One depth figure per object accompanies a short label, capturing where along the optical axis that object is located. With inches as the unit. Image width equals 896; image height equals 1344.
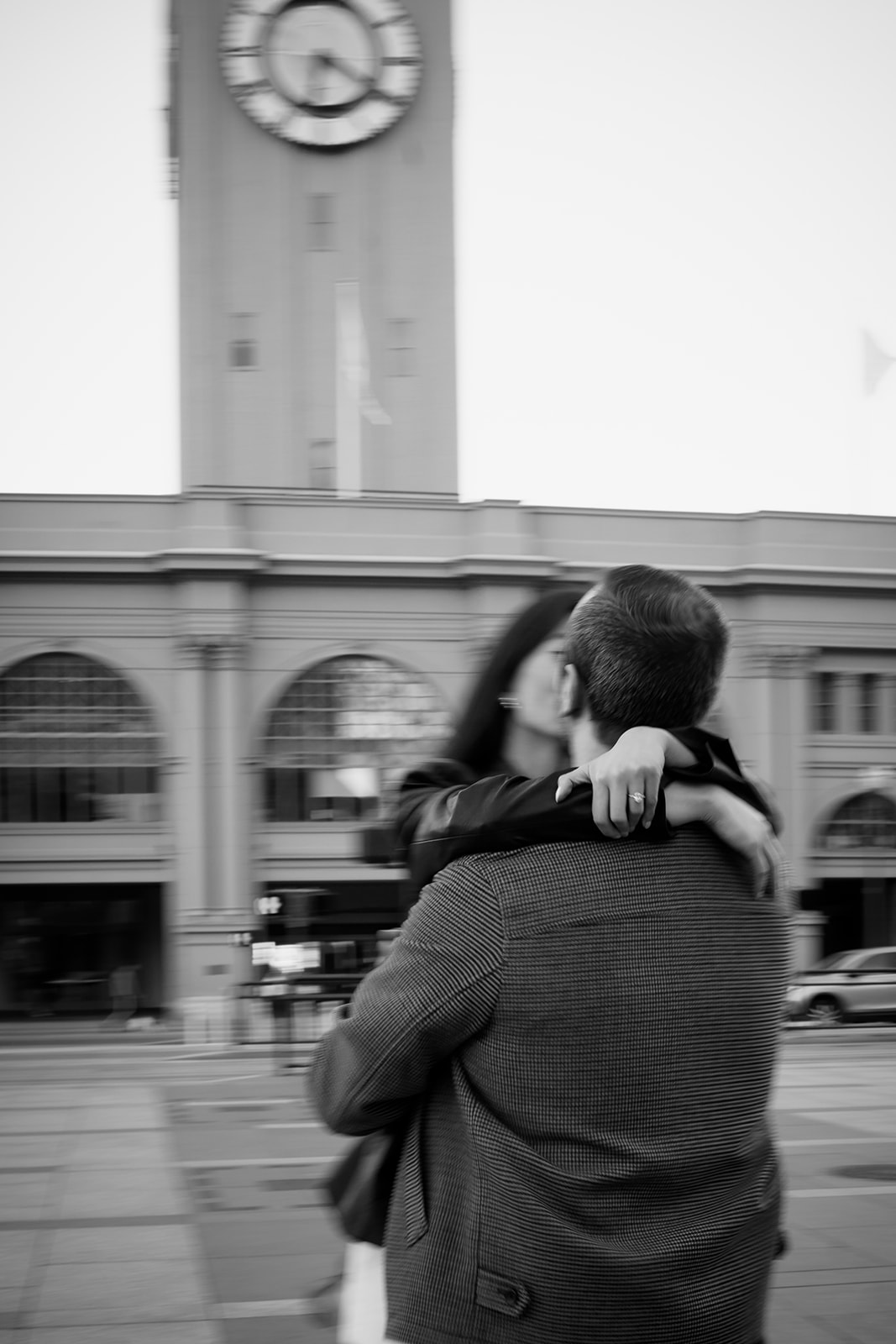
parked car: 1080.2
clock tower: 1710.1
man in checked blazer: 75.5
